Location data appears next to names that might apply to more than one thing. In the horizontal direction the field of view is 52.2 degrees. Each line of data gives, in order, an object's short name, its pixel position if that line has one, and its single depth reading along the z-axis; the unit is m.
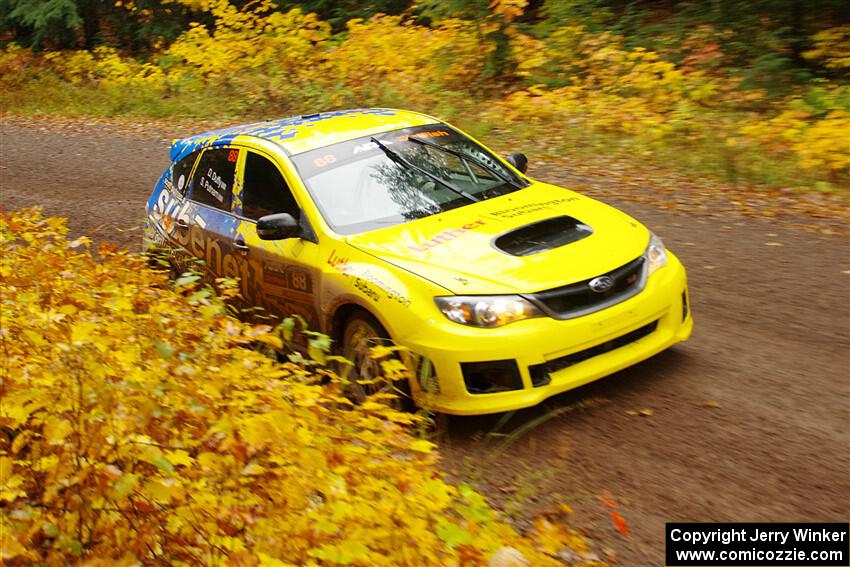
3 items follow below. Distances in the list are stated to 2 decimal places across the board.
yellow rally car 5.16
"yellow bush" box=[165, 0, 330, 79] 19.92
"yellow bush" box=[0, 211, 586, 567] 3.38
